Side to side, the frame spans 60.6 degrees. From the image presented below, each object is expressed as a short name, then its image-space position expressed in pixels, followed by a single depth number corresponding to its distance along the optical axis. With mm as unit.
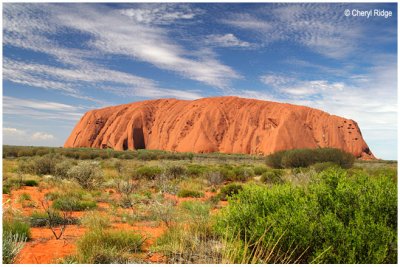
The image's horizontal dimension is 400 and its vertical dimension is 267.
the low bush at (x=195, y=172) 20581
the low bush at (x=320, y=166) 20139
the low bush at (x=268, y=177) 17034
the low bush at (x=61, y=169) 17834
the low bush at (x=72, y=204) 9836
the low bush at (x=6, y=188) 12988
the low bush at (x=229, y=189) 12616
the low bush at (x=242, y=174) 19875
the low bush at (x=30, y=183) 15141
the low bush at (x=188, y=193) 13336
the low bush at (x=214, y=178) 16922
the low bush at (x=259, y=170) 23344
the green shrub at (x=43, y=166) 19531
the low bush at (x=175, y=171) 19247
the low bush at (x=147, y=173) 18175
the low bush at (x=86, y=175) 14719
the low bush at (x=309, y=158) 29456
